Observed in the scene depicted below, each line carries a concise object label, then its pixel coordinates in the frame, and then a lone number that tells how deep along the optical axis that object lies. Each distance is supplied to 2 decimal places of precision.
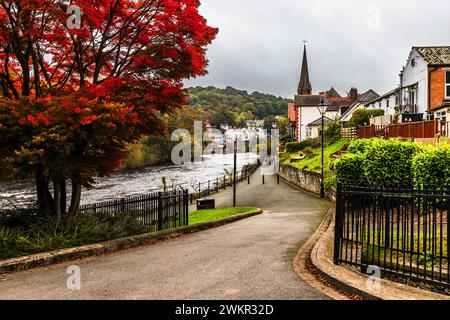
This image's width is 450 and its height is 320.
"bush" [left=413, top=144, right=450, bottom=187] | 12.01
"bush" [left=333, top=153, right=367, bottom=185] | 18.03
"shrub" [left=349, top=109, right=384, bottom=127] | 46.06
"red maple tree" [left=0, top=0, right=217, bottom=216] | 9.55
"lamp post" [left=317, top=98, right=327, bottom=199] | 28.25
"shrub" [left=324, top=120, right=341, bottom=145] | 51.20
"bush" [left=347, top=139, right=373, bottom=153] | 23.12
